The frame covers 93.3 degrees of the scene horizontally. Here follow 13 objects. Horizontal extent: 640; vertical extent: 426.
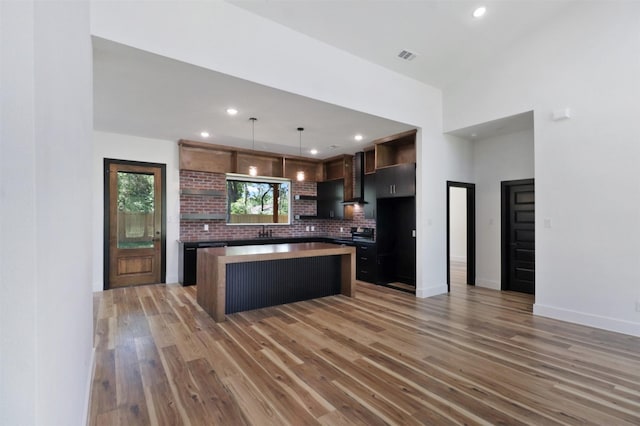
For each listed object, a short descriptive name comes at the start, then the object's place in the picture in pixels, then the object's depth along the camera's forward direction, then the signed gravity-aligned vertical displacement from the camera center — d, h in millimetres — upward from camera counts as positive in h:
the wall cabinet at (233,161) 5988 +1149
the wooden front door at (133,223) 5414 -177
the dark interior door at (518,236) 5336 -435
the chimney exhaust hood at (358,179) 6657 +753
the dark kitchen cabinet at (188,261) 5598 -892
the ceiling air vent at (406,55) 4216 +2236
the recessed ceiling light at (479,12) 3693 +2485
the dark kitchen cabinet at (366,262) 6023 -1019
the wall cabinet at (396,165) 5395 +888
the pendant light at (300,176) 5730 +702
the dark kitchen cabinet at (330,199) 7246 +342
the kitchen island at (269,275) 3889 -924
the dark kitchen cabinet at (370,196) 6258 +363
